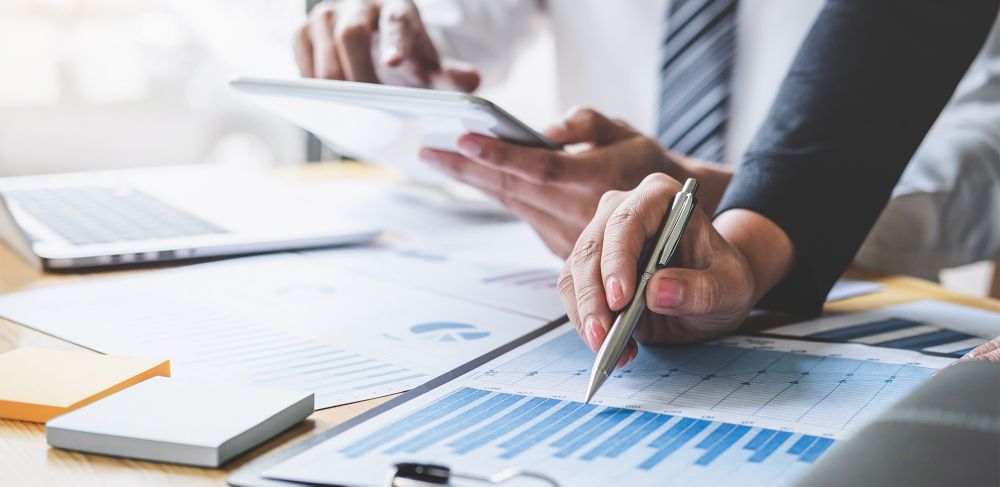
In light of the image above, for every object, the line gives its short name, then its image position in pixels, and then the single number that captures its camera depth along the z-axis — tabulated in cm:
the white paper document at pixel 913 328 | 59
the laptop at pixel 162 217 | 81
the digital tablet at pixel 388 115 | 62
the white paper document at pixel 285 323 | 52
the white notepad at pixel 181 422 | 39
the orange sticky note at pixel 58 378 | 44
